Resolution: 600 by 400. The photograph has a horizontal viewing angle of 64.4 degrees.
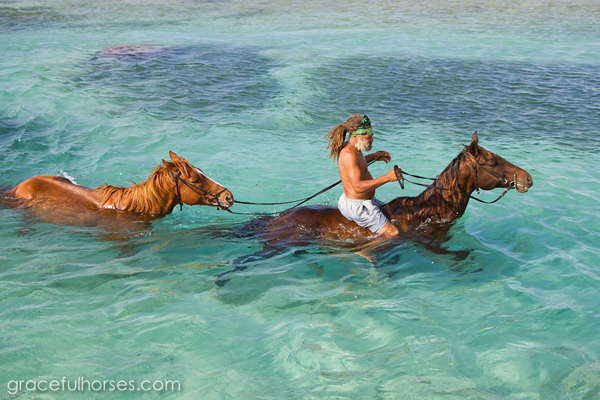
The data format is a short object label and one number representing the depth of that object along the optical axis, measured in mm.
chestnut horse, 6352
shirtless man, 5777
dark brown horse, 6043
